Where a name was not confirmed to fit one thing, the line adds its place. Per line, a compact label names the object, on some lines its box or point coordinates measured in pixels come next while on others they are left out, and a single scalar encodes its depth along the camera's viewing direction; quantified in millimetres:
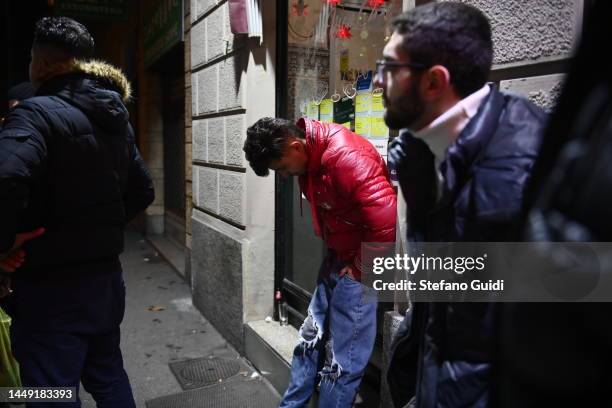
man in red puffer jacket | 2582
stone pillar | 4289
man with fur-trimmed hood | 2234
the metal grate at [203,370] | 3996
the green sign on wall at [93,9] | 8125
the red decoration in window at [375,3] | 3555
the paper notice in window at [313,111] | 4082
